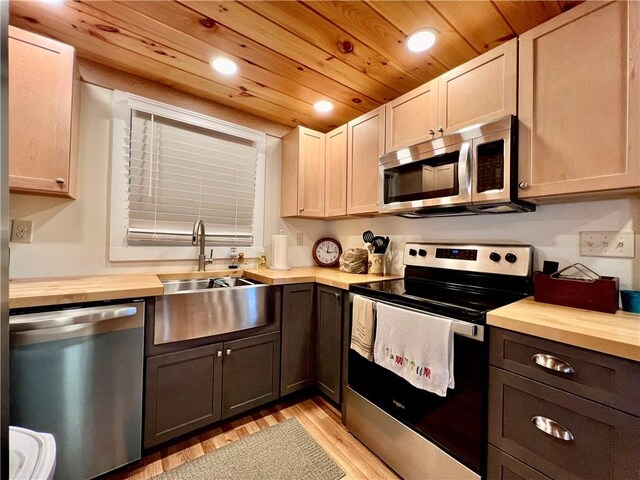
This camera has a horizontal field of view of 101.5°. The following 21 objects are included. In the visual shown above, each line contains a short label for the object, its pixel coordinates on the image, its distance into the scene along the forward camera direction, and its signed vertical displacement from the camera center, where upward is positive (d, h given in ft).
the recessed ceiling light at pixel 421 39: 4.45 +3.62
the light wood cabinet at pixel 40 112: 4.25 +2.11
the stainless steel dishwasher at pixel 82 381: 3.56 -2.13
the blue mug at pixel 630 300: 3.38 -0.69
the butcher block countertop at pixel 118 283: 3.73 -0.82
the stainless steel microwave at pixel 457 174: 4.06 +1.28
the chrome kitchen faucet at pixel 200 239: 6.42 +0.03
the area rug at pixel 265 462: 4.39 -3.93
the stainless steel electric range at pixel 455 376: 3.52 -2.10
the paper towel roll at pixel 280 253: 7.57 -0.32
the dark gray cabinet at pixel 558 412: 2.50 -1.77
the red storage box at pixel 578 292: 3.35 -0.62
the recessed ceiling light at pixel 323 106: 6.95 +3.75
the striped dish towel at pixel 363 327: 4.84 -1.60
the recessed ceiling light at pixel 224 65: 5.36 +3.70
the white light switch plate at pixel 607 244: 3.79 +0.06
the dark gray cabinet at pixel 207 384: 4.68 -2.87
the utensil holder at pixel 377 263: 7.01 -0.53
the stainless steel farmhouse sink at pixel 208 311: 4.72 -1.40
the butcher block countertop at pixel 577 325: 2.50 -0.86
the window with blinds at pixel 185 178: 6.14 +1.62
